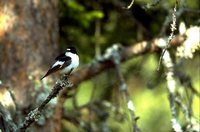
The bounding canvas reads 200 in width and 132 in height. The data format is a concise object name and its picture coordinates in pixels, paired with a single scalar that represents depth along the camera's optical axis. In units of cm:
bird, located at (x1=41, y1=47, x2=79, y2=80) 804
